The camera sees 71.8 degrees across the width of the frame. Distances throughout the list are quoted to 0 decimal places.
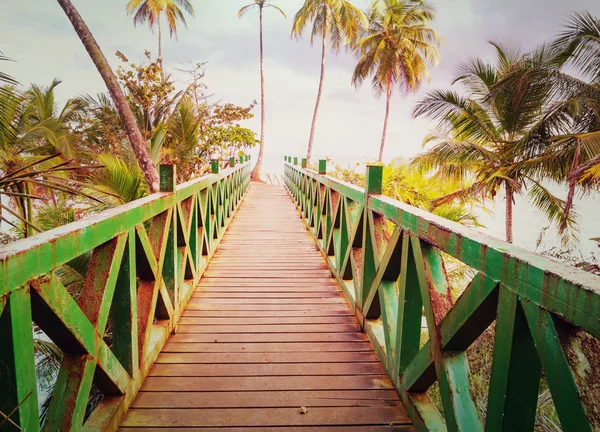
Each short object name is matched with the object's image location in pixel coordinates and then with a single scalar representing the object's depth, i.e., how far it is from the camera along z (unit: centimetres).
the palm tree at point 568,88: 933
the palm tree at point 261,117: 2344
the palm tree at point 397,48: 2127
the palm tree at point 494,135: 1073
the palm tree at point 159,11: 2441
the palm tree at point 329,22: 2139
